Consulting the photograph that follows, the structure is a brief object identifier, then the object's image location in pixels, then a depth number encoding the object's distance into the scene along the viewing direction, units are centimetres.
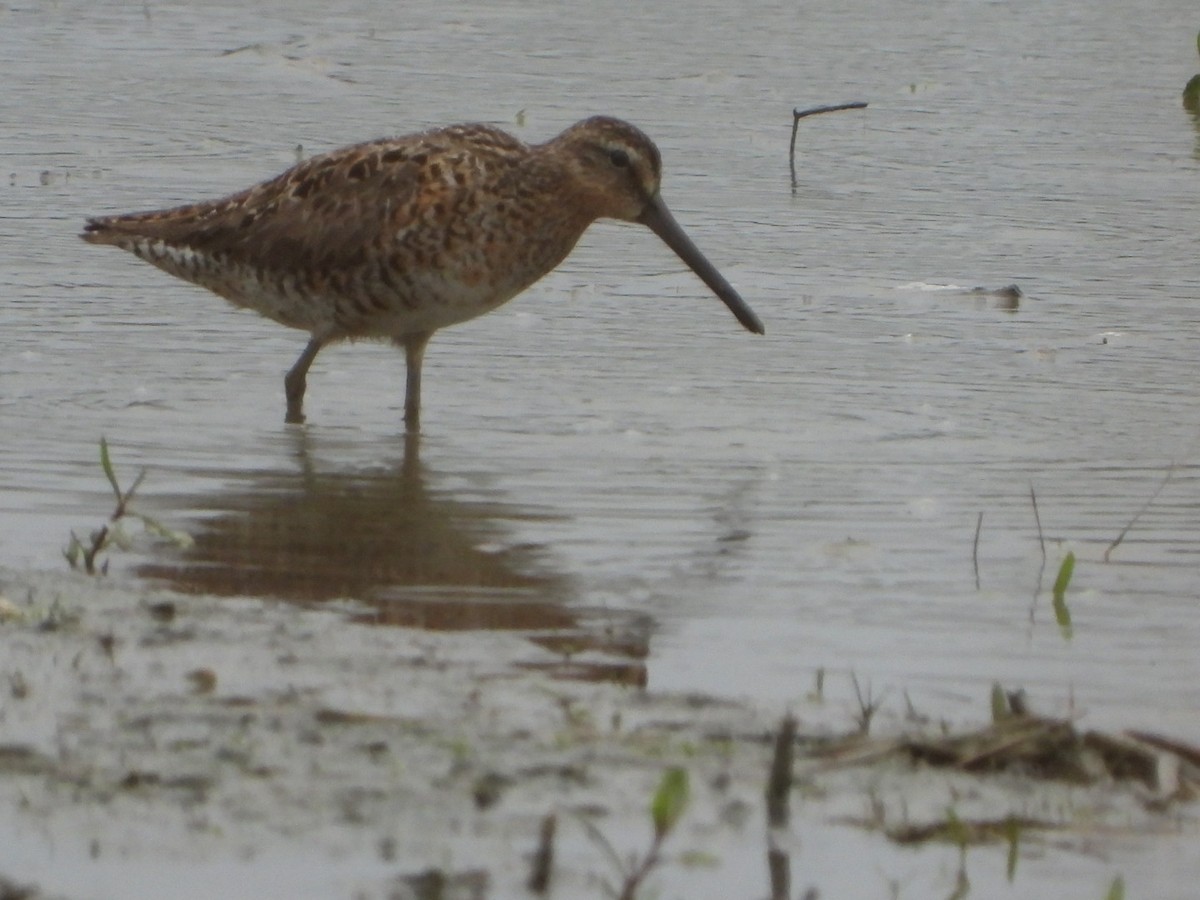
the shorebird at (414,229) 1409
